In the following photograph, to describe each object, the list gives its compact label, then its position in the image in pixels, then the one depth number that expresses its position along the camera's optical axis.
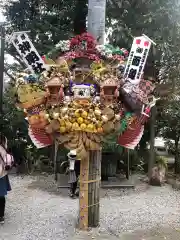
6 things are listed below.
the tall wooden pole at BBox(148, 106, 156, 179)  5.96
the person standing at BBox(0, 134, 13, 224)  3.44
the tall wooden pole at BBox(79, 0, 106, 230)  3.28
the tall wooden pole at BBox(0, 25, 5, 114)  6.00
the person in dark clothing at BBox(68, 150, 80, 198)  4.56
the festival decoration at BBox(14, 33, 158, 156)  3.03
